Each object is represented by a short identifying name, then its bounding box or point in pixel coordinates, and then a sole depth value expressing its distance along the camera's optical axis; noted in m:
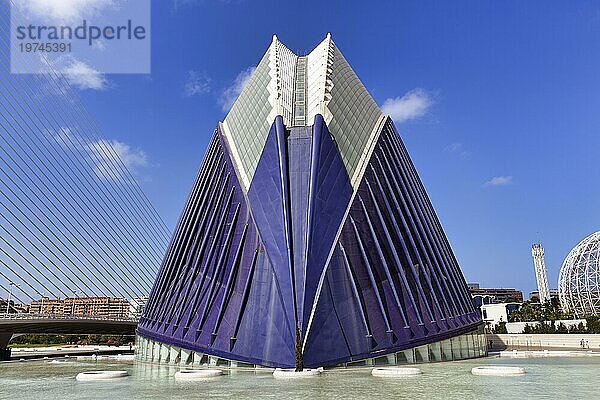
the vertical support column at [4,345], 55.79
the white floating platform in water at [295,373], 23.93
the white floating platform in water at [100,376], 24.83
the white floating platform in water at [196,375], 23.72
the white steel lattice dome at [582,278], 74.67
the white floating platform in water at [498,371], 24.02
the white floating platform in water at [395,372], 23.84
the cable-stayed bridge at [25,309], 48.71
